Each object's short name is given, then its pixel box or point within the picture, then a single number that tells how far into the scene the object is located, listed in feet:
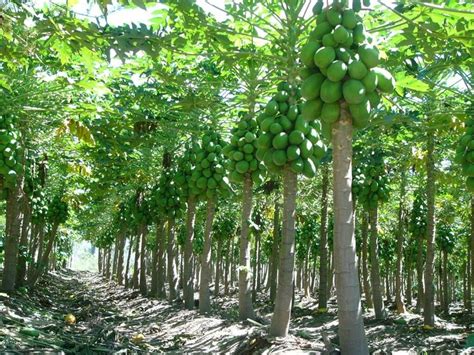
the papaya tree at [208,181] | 35.88
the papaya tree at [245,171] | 29.22
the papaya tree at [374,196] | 43.24
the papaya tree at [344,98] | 14.53
